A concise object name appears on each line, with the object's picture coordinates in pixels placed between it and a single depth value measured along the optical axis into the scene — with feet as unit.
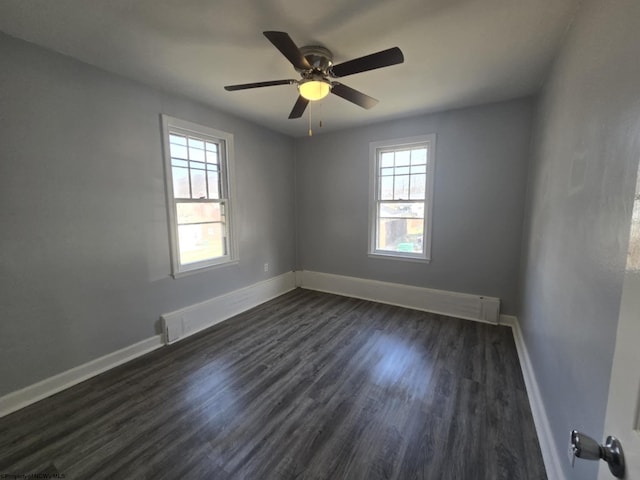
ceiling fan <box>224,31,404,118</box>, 5.27
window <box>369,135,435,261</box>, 11.64
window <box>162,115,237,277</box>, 9.31
